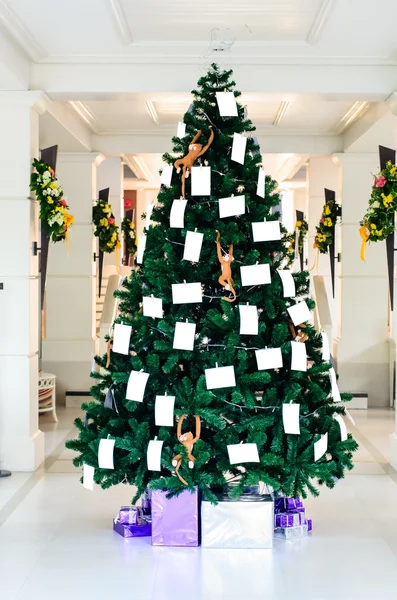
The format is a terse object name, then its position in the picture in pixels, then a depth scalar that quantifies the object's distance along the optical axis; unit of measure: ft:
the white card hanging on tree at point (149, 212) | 14.14
